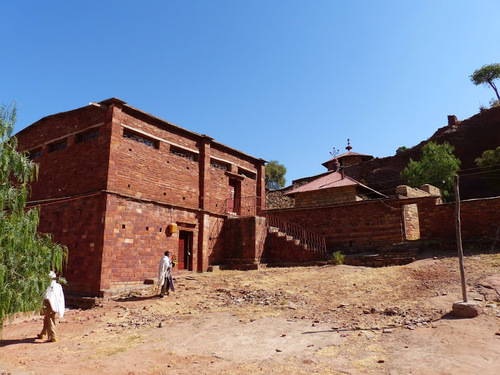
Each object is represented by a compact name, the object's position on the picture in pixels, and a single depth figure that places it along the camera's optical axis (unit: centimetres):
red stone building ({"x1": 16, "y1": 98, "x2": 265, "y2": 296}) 1341
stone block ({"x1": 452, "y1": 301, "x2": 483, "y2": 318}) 734
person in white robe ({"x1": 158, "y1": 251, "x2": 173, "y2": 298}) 1202
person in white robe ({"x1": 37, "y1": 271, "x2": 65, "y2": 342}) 839
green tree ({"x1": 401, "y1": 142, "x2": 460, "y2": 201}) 2723
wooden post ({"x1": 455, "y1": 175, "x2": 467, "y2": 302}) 783
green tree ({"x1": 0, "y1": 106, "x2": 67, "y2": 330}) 638
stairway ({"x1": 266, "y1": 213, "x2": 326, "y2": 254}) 1727
